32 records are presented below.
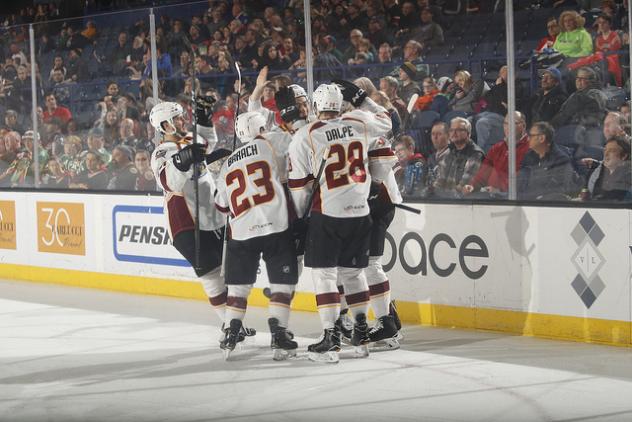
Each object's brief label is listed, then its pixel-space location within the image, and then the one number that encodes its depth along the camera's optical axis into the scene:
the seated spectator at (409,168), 14.17
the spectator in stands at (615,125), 12.60
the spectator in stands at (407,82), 14.63
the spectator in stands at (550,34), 13.70
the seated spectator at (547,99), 13.36
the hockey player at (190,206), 12.31
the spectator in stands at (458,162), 13.70
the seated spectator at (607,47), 12.89
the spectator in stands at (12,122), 19.28
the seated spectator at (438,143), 14.10
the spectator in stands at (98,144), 17.66
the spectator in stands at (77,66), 18.13
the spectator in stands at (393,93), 14.63
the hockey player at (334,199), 11.20
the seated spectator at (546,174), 12.92
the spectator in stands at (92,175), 17.45
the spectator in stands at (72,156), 18.06
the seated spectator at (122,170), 17.04
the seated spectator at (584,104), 13.05
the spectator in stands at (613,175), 12.35
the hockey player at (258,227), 11.36
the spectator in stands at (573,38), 13.40
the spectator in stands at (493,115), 13.41
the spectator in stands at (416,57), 14.67
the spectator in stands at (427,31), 14.77
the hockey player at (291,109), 11.70
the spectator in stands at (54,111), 18.42
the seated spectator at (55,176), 18.19
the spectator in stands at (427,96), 14.43
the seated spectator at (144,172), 16.62
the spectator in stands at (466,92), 14.02
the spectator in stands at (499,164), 13.15
